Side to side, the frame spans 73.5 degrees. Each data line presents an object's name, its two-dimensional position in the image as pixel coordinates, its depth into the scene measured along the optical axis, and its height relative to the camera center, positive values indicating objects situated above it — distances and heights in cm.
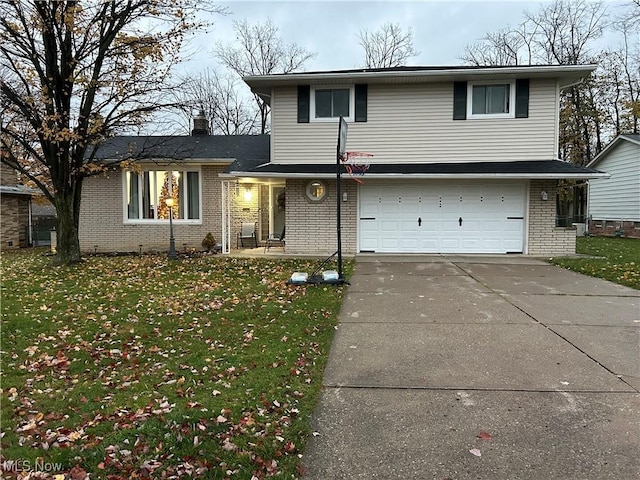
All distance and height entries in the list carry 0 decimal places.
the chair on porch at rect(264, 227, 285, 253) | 1459 -71
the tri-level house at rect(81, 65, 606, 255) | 1185 +188
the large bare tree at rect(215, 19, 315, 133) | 3020 +1212
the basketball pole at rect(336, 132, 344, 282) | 793 +0
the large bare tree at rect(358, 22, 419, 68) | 2973 +1235
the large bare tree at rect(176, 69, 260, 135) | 3016 +821
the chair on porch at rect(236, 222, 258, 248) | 1415 -45
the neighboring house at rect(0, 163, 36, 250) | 1705 +46
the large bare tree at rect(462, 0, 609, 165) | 2766 +1181
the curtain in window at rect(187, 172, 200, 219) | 1474 +89
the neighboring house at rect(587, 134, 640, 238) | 2006 +147
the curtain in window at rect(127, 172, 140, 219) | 1472 +86
